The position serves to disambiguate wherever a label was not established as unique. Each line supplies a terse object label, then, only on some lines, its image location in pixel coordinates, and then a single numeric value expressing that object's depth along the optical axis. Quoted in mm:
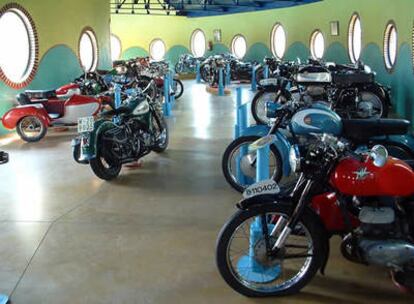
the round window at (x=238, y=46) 18639
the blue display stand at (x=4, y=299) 2513
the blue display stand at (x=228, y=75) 14401
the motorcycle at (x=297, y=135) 3395
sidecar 7020
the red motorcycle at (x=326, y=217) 2346
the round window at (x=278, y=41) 16097
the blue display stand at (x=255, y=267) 2631
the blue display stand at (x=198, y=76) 16036
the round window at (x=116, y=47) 19859
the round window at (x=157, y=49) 20359
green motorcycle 4715
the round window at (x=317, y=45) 13641
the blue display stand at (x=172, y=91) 10323
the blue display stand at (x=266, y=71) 12837
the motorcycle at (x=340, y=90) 6305
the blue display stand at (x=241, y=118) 4715
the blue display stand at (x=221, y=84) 12782
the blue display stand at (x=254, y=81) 13508
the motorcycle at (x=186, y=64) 18094
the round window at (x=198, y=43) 20219
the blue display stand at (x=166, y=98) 9048
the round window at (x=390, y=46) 8609
